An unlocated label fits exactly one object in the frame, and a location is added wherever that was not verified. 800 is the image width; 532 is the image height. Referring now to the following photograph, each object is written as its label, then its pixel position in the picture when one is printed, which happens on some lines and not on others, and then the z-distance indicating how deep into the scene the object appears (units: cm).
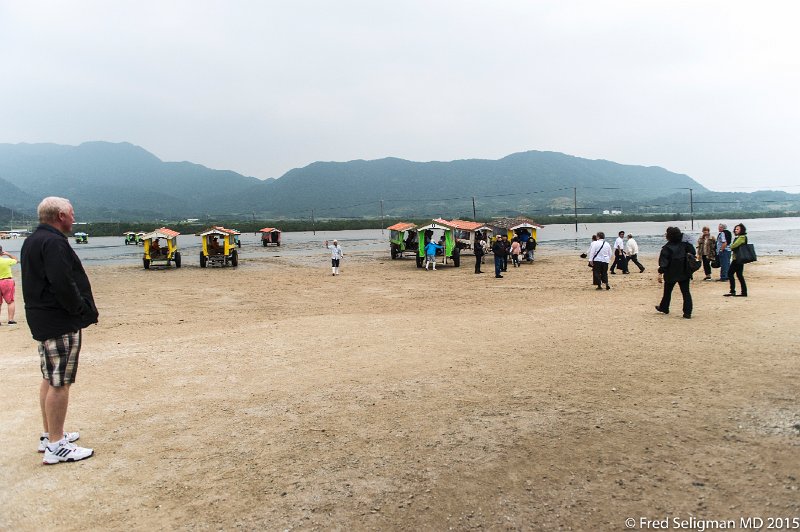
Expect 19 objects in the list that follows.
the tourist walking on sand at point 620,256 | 1973
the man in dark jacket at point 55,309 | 404
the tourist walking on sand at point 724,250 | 1536
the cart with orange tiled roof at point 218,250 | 2973
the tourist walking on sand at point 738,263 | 1117
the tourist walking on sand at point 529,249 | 2831
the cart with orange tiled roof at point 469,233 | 3031
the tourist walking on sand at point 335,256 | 2300
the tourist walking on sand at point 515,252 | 2583
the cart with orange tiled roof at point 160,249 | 2891
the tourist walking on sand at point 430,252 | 2495
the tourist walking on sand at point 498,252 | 2039
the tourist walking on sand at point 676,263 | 970
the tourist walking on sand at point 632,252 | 2007
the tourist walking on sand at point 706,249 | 1577
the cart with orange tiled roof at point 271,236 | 5822
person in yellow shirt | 1090
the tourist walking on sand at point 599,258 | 1477
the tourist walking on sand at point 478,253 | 2161
